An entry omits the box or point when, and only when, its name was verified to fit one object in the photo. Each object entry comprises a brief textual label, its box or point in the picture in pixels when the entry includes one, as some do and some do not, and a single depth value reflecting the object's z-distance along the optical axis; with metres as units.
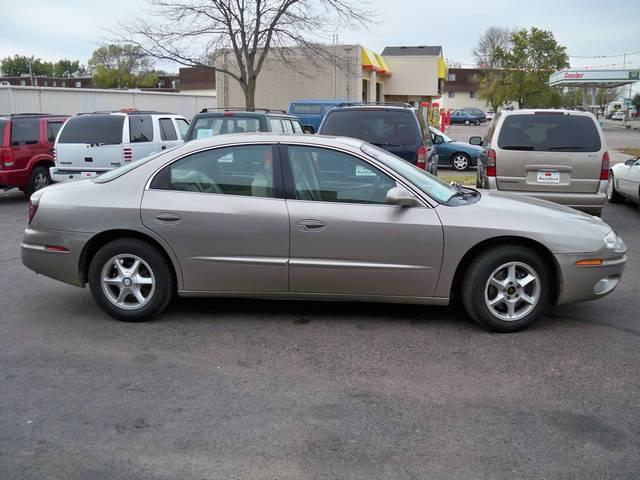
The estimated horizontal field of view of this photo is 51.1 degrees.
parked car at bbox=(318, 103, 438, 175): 9.69
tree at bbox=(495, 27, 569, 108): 49.53
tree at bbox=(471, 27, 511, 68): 85.06
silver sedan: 5.32
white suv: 12.66
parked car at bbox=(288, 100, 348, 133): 27.39
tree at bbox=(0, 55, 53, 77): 107.56
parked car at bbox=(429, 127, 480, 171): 20.62
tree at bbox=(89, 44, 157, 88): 77.56
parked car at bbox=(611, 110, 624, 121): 83.69
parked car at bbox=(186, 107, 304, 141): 11.66
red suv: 13.38
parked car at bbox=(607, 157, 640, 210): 11.84
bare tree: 26.91
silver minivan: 9.24
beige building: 35.41
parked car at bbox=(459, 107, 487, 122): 67.09
